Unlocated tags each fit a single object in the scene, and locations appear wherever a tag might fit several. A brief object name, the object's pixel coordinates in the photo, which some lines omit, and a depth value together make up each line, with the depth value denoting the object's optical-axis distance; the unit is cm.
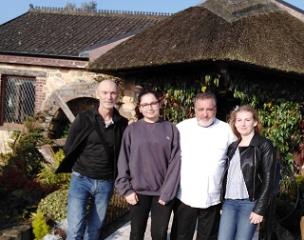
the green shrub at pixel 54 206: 604
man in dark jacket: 390
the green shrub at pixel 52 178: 778
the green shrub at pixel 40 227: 575
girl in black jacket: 364
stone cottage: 1047
